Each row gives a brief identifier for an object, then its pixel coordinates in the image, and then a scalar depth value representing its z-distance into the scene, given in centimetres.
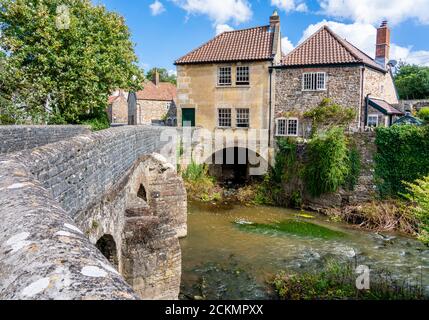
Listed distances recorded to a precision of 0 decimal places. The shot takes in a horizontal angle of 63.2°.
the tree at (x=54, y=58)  1964
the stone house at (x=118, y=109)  4978
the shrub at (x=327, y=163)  1820
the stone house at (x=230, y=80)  2233
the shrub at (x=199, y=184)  2100
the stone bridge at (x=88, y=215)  150
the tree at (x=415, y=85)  4362
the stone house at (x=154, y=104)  4562
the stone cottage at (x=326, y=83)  2084
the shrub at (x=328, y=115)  2111
